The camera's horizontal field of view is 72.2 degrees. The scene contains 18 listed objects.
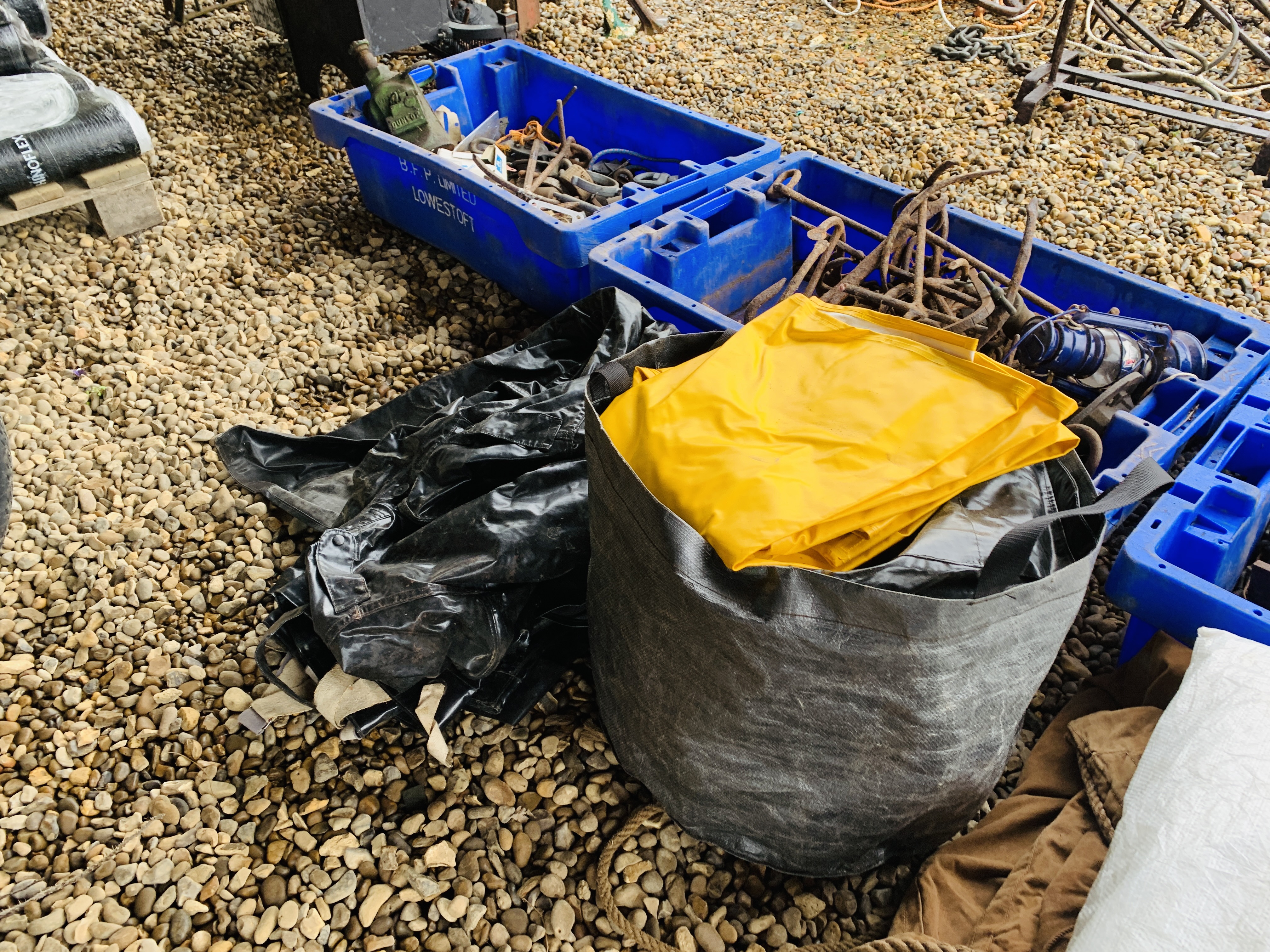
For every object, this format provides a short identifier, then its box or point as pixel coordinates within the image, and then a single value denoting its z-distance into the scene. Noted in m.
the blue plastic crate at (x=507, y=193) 2.60
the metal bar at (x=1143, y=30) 4.16
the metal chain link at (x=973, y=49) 4.51
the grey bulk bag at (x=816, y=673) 1.21
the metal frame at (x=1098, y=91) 3.59
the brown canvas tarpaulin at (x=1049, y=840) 1.33
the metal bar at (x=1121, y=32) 4.27
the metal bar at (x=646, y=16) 4.73
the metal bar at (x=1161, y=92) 3.59
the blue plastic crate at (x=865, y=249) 1.97
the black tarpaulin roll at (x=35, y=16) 3.41
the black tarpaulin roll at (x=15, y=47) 2.89
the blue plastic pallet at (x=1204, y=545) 1.45
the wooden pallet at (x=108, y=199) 2.89
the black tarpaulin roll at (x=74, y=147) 2.79
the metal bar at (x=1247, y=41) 3.91
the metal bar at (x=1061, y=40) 3.74
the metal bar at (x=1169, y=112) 3.56
